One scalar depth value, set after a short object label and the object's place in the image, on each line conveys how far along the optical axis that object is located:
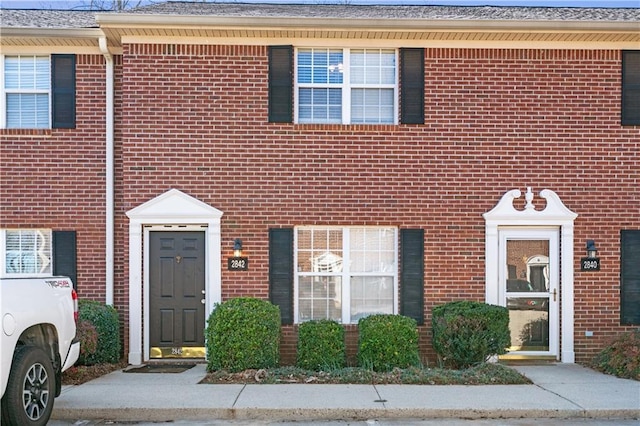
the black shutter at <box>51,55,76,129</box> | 10.35
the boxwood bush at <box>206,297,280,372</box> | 8.87
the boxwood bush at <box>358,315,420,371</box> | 9.12
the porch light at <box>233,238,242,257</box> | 9.97
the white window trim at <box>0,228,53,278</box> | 10.45
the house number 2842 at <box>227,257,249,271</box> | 10.05
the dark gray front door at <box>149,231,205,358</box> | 10.14
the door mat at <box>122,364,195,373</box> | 9.36
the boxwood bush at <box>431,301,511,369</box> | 9.17
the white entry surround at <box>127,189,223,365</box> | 9.97
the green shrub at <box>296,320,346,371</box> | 9.28
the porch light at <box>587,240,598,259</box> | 10.10
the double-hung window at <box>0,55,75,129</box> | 10.36
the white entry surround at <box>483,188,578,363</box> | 10.10
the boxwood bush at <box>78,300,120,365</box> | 9.52
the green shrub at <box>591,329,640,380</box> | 8.84
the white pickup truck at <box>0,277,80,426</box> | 5.86
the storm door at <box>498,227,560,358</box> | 10.24
